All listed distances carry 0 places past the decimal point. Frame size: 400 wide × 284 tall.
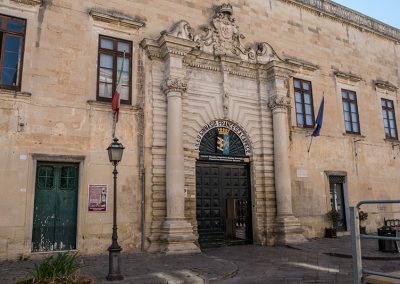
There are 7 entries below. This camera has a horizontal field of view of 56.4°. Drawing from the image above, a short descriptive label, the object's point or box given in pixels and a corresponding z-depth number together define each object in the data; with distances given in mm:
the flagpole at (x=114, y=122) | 11281
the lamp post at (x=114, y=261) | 7250
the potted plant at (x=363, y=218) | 15560
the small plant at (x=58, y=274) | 5773
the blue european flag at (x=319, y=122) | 14305
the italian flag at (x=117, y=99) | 10605
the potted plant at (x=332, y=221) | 14922
